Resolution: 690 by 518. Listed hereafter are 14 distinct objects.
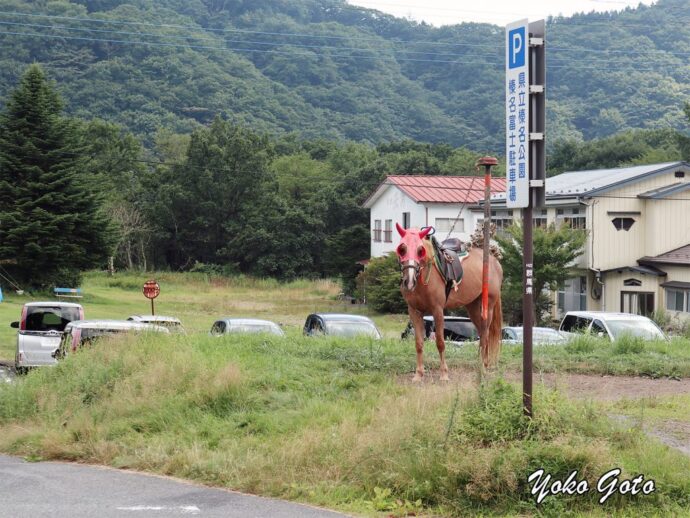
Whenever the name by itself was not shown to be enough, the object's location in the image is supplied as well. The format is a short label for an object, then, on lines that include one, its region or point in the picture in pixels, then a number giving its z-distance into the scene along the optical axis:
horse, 12.44
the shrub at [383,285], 53.52
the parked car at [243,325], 22.02
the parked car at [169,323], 16.93
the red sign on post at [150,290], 29.38
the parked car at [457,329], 23.23
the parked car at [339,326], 20.94
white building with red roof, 56.97
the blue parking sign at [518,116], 9.22
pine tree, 52.72
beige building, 43.31
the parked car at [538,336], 19.67
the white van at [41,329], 21.73
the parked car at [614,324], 21.58
